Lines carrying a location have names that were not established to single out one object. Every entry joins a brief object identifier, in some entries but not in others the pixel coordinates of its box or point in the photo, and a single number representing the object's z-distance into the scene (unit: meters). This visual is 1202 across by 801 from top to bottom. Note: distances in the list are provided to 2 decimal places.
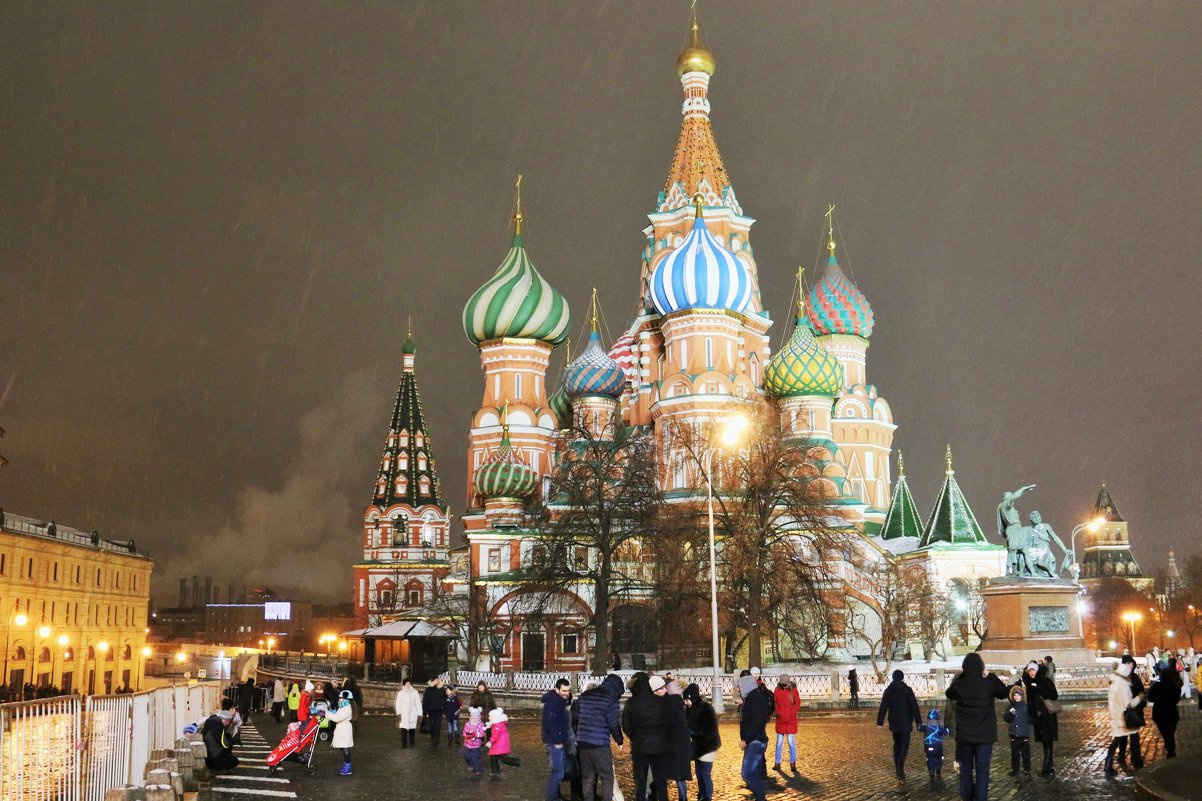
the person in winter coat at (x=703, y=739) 13.98
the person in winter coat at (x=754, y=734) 14.32
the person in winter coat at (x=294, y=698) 26.49
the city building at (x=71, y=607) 60.28
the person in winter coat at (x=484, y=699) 20.47
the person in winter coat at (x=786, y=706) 17.00
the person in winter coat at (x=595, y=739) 13.23
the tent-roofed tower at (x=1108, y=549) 118.56
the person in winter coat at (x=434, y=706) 24.17
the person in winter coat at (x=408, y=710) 23.03
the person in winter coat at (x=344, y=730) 18.98
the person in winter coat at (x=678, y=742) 12.30
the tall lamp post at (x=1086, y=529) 47.18
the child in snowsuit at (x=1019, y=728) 16.48
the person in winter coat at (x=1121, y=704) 15.89
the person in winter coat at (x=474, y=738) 18.12
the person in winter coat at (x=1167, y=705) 16.55
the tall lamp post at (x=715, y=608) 28.77
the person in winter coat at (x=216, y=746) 18.42
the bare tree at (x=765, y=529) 36.00
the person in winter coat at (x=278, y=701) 35.47
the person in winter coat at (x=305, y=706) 21.42
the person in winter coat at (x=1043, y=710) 16.34
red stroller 19.00
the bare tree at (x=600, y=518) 40.53
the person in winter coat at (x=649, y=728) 12.19
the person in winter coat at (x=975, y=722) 12.87
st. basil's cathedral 49.16
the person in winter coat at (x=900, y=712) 16.47
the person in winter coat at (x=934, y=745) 15.91
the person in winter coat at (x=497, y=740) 17.91
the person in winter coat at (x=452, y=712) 24.23
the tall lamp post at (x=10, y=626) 55.48
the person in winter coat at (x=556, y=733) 14.80
